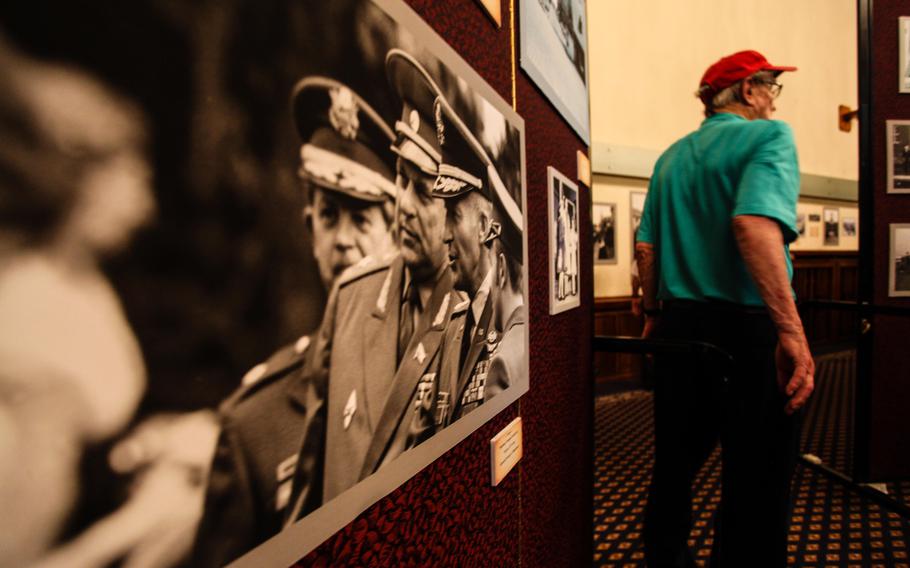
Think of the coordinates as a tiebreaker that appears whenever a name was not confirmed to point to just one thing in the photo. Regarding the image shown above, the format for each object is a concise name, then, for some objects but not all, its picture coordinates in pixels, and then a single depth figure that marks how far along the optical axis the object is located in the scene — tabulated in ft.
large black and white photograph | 0.72
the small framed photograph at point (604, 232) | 14.89
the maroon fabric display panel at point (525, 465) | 1.71
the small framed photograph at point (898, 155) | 7.96
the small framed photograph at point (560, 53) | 3.03
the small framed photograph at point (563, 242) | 3.53
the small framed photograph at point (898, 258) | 7.98
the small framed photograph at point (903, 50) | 8.02
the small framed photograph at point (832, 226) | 21.62
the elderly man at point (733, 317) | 3.85
